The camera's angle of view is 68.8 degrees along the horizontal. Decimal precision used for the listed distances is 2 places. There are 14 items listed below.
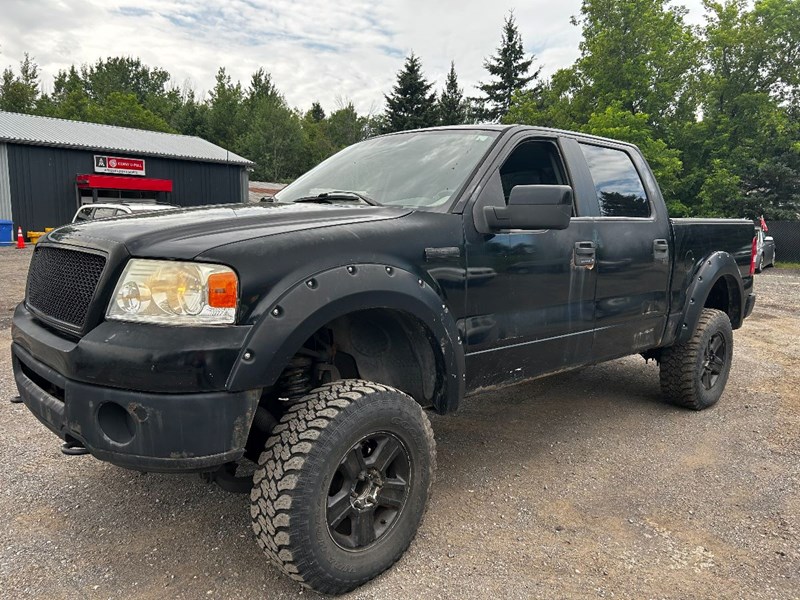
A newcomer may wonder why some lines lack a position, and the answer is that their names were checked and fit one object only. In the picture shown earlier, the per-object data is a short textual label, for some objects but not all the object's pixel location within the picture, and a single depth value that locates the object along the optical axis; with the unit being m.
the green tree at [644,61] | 28.00
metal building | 23.28
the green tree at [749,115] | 24.50
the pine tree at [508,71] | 47.84
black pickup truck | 1.97
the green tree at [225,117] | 57.41
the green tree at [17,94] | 52.06
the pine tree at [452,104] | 46.53
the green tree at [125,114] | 51.44
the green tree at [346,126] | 65.62
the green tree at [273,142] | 55.00
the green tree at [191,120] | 57.19
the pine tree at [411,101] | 45.09
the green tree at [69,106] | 52.47
